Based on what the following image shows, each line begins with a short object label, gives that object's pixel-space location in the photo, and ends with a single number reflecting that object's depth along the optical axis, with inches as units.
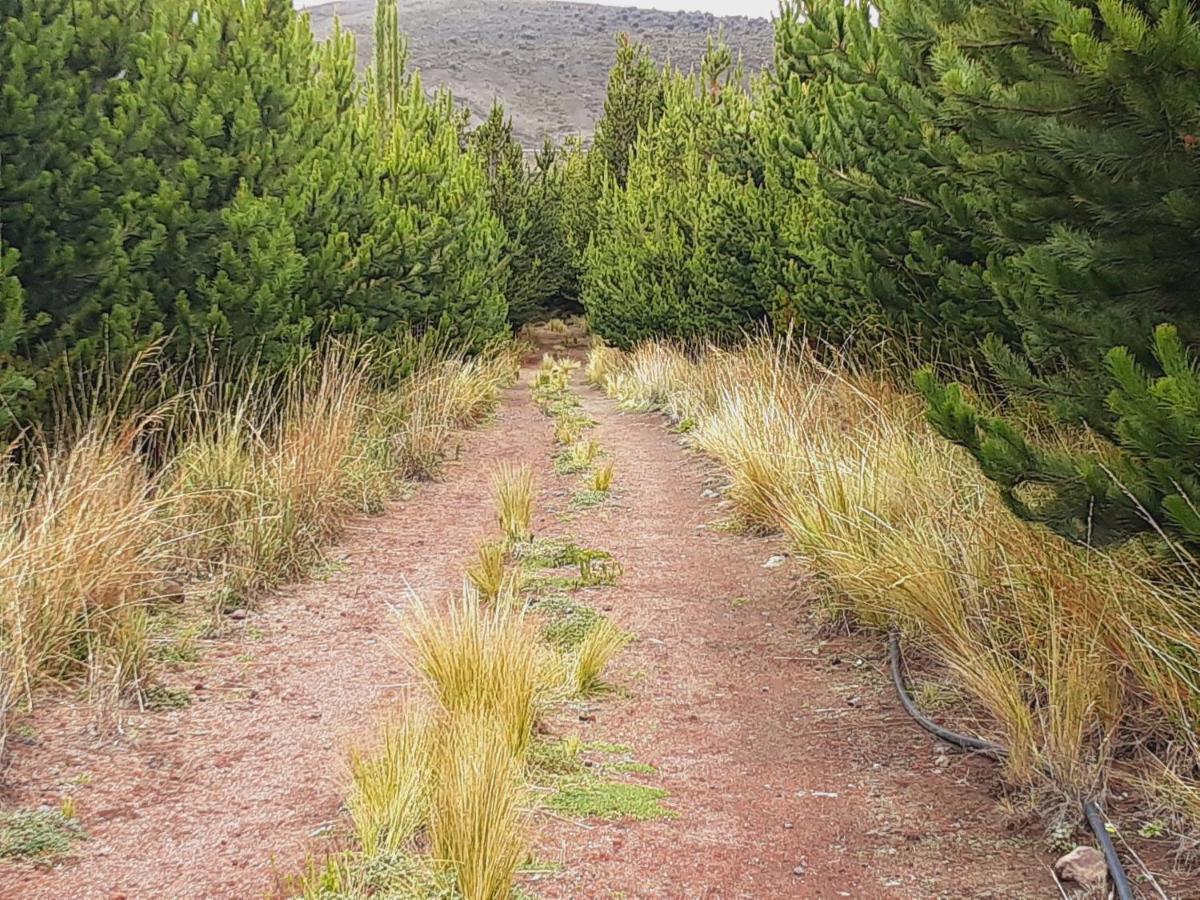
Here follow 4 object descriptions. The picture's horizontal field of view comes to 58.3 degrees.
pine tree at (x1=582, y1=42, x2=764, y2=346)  538.9
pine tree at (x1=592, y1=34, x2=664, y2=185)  1225.4
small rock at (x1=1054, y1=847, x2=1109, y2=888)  107.9
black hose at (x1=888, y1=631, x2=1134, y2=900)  104.7
